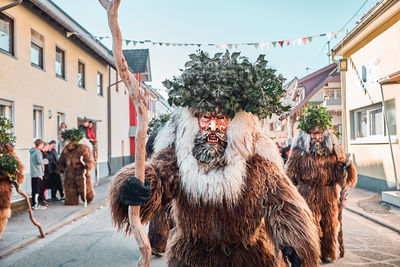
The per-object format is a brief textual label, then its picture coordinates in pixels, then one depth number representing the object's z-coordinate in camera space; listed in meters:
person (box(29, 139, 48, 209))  9.44
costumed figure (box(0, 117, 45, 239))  5.86
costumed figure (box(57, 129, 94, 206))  9.75
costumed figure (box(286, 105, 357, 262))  5.49
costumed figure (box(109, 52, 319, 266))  2.77
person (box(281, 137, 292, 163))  14.41
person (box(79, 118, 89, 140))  12.96
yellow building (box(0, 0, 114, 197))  10.40
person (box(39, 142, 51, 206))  10.25
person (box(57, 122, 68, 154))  10.16
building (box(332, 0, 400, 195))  11.42
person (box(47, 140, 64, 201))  10.80
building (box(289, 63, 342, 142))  26.70
